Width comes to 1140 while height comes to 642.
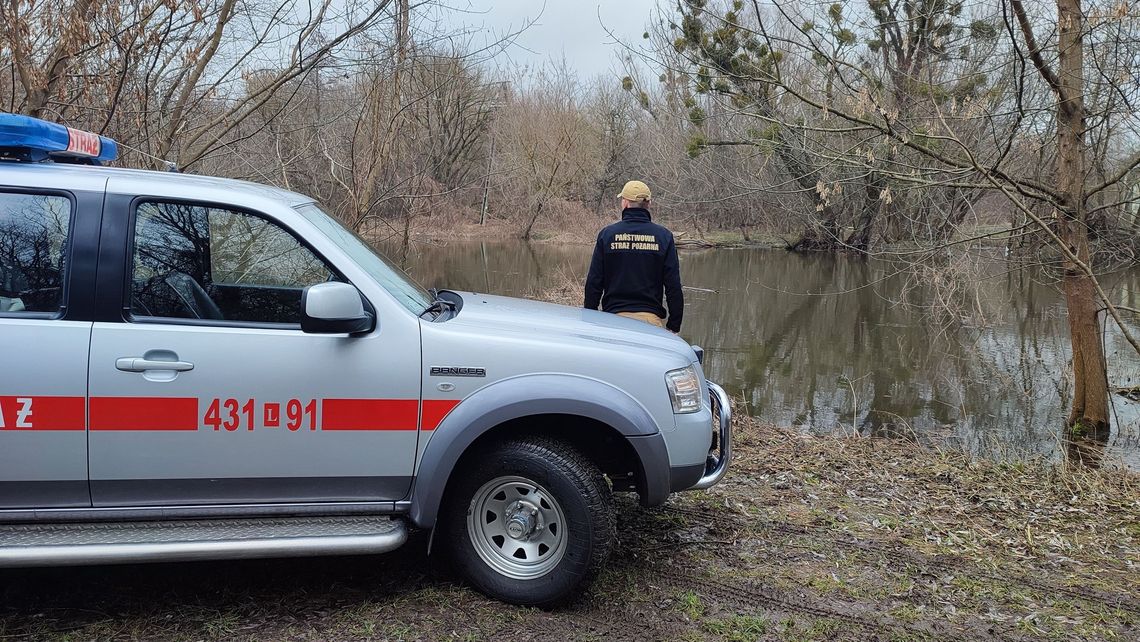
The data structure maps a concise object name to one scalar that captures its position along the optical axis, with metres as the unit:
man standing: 6.34
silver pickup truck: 3.42
